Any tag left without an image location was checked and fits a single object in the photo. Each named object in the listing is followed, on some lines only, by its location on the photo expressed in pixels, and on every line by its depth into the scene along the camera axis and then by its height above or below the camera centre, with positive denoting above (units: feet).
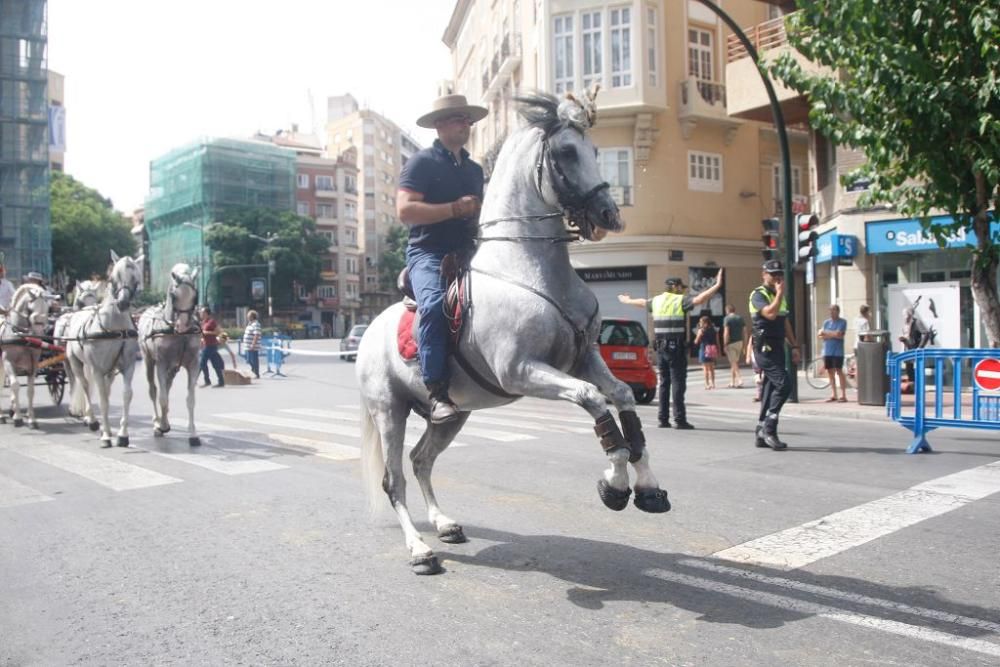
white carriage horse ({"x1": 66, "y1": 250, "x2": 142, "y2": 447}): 34.37 +0.11
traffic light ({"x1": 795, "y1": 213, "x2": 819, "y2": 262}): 49.08 +5.51
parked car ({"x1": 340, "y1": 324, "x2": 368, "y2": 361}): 111.65 -0.88
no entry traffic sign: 28.43 -1.78
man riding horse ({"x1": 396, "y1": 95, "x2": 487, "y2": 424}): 15.20 +2.30
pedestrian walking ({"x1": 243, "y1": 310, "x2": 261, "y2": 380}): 81.92 -0.88
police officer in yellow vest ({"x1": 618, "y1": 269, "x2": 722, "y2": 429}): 37.32 -0.40
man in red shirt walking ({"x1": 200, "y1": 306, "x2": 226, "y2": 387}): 68.70 -1.11
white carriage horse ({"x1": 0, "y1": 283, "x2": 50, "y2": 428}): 40.83 +0.35
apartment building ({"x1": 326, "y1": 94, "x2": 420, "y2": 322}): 321.93 +61.74
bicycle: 59.86 -3.68
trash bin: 47.29 -2.73
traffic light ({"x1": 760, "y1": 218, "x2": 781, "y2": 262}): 49.86 +5.62
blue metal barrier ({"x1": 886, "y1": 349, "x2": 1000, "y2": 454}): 28.50 -2.63
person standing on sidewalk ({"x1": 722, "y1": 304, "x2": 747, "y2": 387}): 68.05 -0.92
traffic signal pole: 49.93 +8.27
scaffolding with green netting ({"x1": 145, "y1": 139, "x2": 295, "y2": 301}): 264.93 +49.61
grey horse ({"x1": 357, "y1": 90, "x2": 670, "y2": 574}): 13.16 +0.53
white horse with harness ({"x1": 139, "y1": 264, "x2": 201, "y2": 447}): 34.47 -0.01
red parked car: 54.39 -1.79
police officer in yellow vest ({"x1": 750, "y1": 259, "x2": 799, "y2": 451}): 30.45 -0.70
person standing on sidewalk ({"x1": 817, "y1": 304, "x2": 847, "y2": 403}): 51.85 -1.31
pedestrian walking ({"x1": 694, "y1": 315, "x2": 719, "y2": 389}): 66.44 -1.44
